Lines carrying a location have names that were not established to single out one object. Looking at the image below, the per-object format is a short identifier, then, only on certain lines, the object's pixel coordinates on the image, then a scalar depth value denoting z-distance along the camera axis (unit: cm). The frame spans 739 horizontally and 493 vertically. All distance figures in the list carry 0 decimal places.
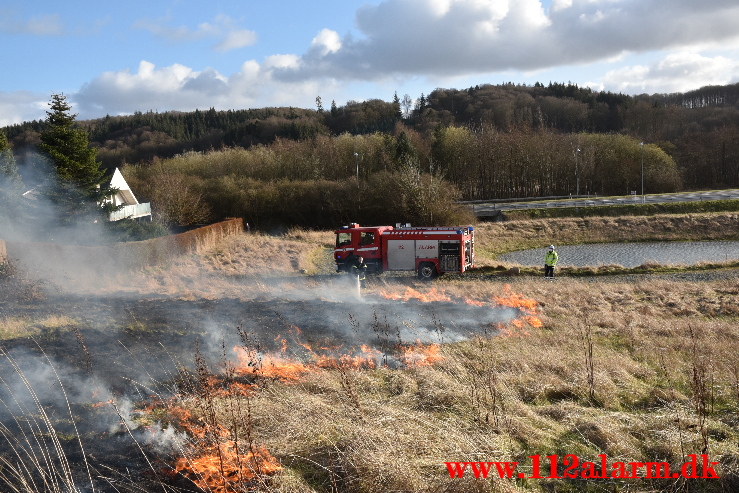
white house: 3642
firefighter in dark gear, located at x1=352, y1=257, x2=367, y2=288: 2280
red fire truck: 2286
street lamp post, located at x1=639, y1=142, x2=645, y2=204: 5601
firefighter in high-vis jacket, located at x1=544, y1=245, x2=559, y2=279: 2233
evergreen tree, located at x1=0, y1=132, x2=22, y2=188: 2728
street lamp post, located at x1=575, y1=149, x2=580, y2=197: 5906
